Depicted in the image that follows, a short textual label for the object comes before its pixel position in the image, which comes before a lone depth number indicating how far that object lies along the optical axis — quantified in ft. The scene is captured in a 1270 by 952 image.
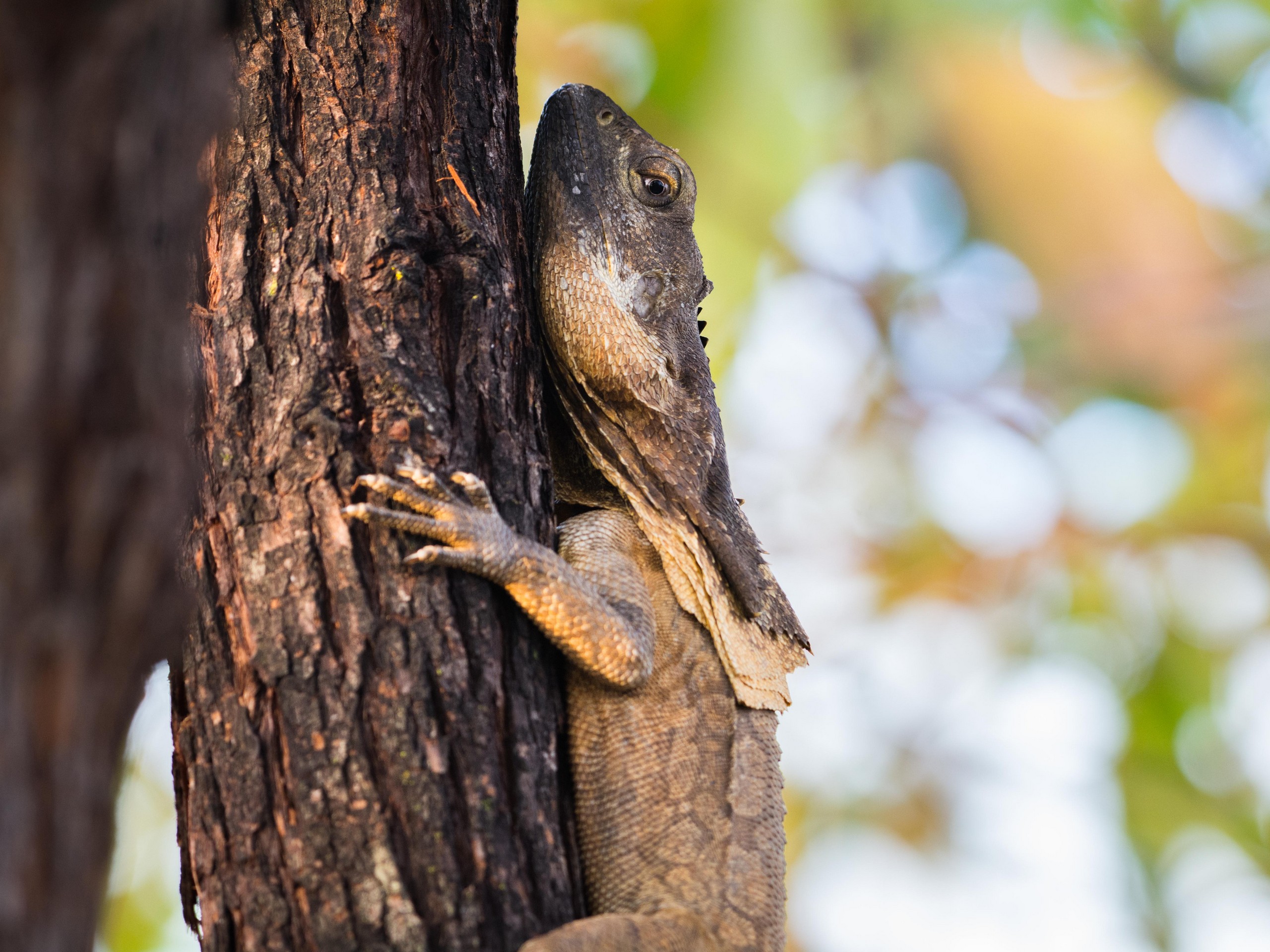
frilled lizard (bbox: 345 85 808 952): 20.76
